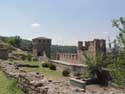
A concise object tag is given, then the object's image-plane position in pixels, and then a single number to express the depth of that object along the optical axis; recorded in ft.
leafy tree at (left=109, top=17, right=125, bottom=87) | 17.61
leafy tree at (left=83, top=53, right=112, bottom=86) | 31.64
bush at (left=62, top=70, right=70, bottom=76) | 35.66
